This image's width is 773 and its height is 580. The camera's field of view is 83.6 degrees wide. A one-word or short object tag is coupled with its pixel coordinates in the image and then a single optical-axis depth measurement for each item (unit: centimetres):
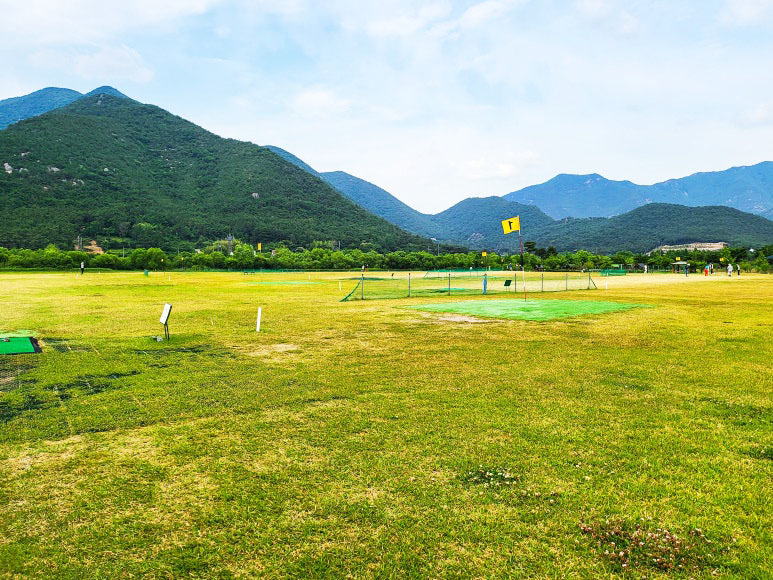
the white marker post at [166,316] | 1321
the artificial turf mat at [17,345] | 1167
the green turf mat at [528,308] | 2097
